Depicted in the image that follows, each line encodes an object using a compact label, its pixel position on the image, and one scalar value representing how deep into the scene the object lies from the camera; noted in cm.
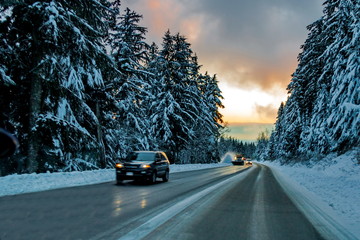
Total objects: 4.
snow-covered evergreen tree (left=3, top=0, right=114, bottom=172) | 1480
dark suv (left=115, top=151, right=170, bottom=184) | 1540
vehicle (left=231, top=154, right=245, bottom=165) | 6247
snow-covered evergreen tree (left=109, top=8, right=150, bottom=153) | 2584
